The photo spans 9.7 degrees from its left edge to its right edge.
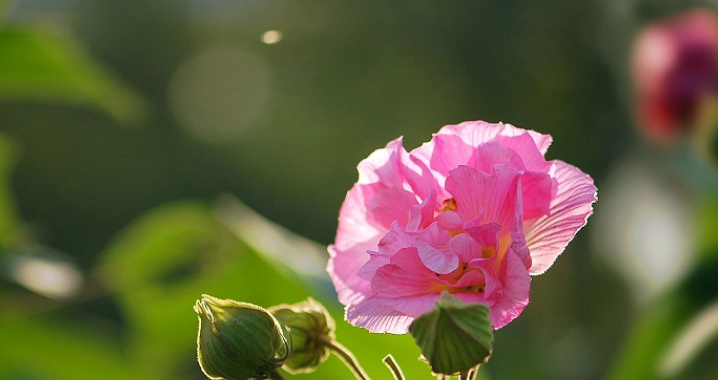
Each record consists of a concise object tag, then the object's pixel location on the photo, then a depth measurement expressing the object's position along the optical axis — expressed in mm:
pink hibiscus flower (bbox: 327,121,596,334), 1383
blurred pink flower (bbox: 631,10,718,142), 2894
